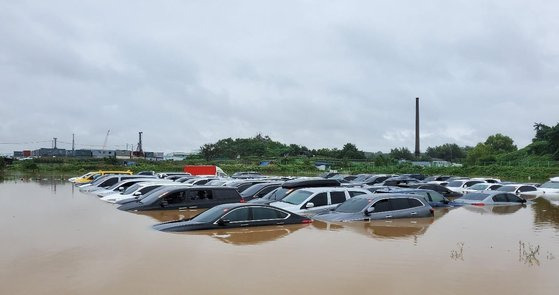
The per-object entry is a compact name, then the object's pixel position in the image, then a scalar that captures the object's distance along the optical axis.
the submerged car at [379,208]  15.50
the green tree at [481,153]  76.75
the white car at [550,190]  28.55
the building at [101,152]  129.82
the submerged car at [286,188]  19.02
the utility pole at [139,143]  130.75
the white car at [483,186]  27.78
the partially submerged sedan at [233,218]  13.31
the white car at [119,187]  26.22
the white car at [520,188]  27.83
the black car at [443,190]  26.47
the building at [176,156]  128.27
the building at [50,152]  125.49
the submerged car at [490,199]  21.55
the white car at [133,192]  22.88
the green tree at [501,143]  109.56
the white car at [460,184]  30.00
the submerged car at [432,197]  20.35
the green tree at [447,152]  137.12
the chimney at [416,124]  89.47
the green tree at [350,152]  108.14
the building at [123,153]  132.27
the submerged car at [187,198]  18.48
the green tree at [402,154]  115.12
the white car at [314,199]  16.58
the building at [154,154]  134.68
